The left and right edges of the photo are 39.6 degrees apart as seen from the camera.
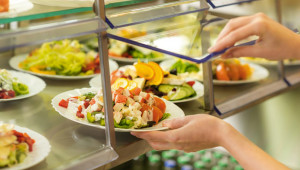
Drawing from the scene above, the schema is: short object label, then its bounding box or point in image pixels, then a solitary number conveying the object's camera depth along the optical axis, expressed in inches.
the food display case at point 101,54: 45.8
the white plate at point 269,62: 93.3
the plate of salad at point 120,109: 54.1
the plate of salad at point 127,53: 88.5
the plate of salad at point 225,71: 82.5
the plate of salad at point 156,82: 68.9
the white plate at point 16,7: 44.0
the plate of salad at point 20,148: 44.8
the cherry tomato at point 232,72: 84.3
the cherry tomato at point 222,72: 82.3
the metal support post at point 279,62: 86.7
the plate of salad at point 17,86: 62.0
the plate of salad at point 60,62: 75.3
